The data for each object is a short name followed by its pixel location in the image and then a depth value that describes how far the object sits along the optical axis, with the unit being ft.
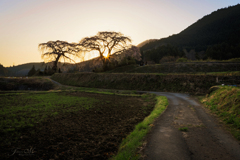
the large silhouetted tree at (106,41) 136.15
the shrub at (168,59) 205.35
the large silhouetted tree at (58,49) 154.61
